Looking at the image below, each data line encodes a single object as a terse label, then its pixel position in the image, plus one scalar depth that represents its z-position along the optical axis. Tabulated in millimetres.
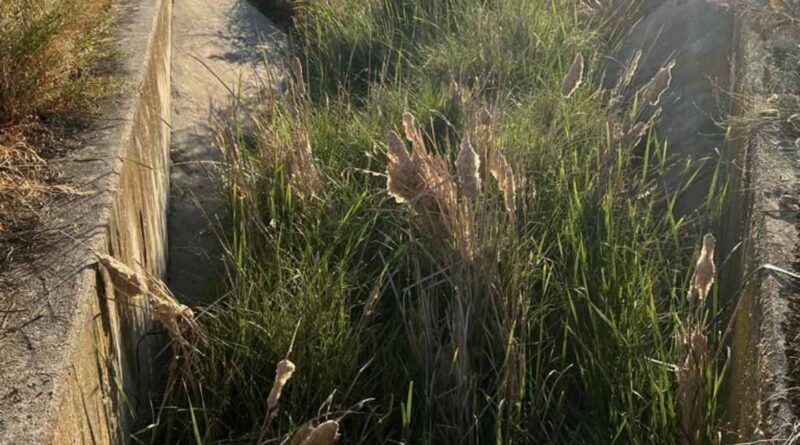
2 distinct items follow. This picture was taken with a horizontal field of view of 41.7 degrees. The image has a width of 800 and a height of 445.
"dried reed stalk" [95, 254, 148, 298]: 2314
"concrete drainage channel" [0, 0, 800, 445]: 2104
